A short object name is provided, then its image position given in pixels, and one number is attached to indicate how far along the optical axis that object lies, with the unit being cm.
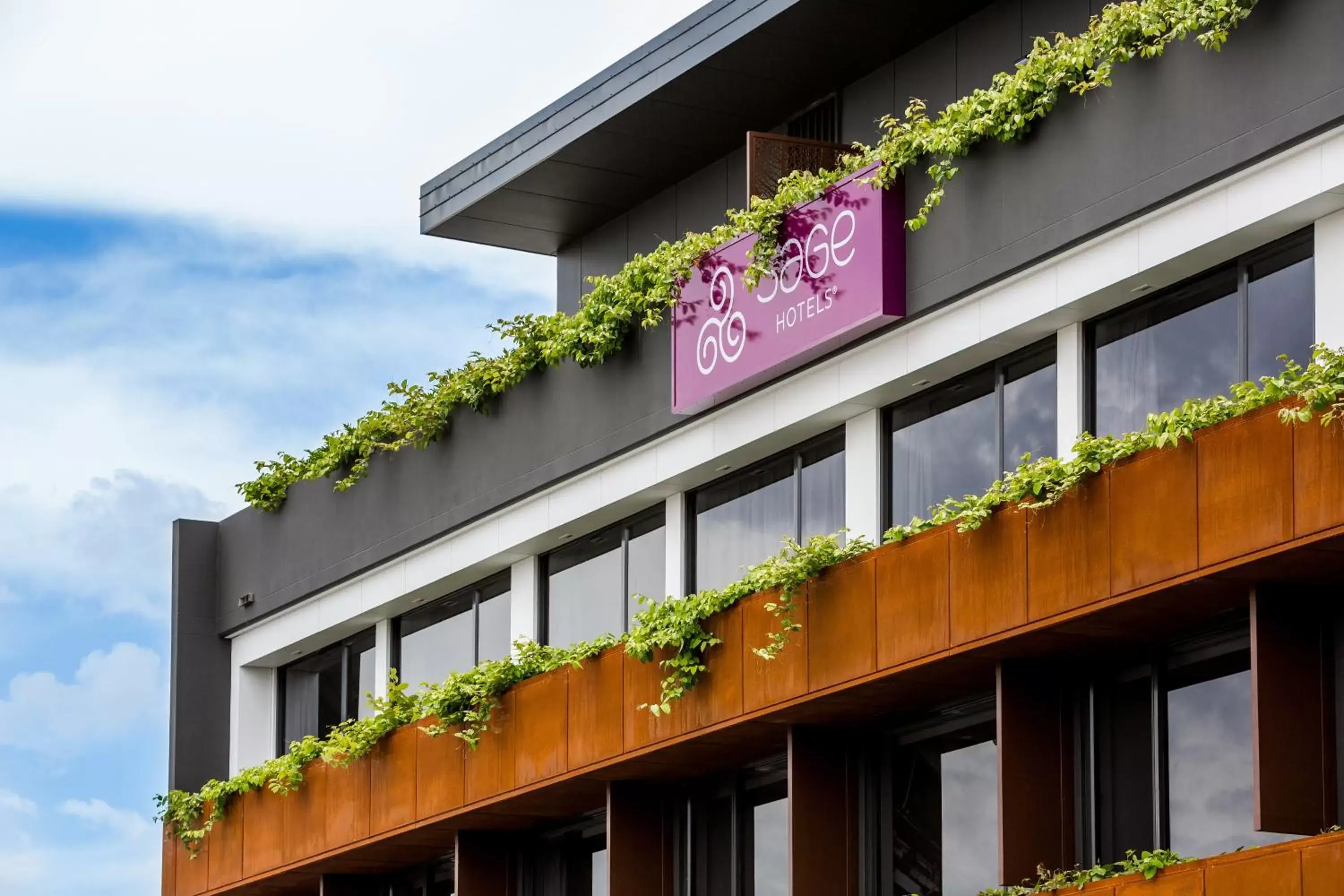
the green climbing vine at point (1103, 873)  2020
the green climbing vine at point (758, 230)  2198
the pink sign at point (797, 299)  2459
